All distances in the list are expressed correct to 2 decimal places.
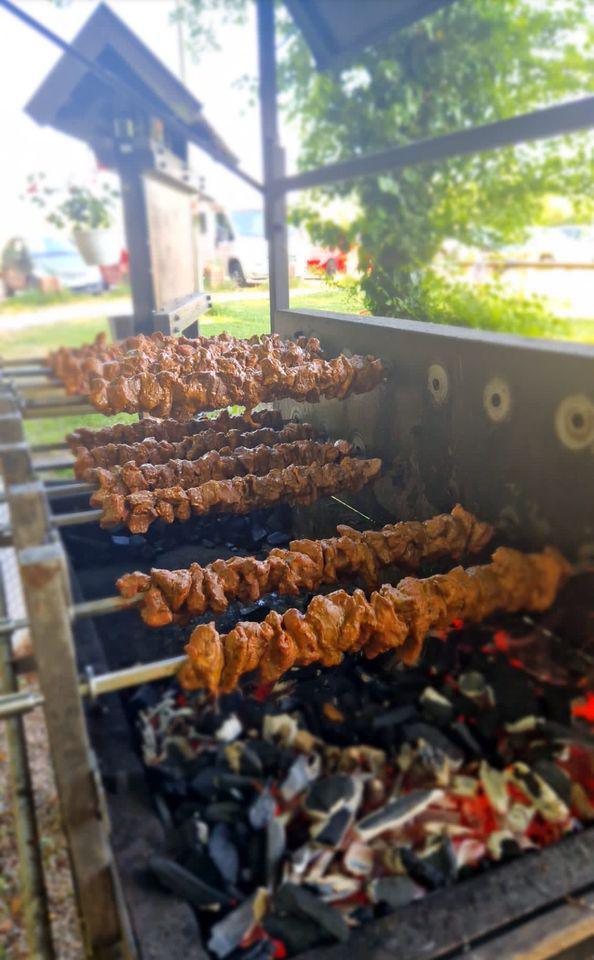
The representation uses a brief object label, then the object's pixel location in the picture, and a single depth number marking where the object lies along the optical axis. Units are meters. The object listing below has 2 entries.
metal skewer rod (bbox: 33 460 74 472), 1.46
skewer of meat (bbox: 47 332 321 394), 1.46
